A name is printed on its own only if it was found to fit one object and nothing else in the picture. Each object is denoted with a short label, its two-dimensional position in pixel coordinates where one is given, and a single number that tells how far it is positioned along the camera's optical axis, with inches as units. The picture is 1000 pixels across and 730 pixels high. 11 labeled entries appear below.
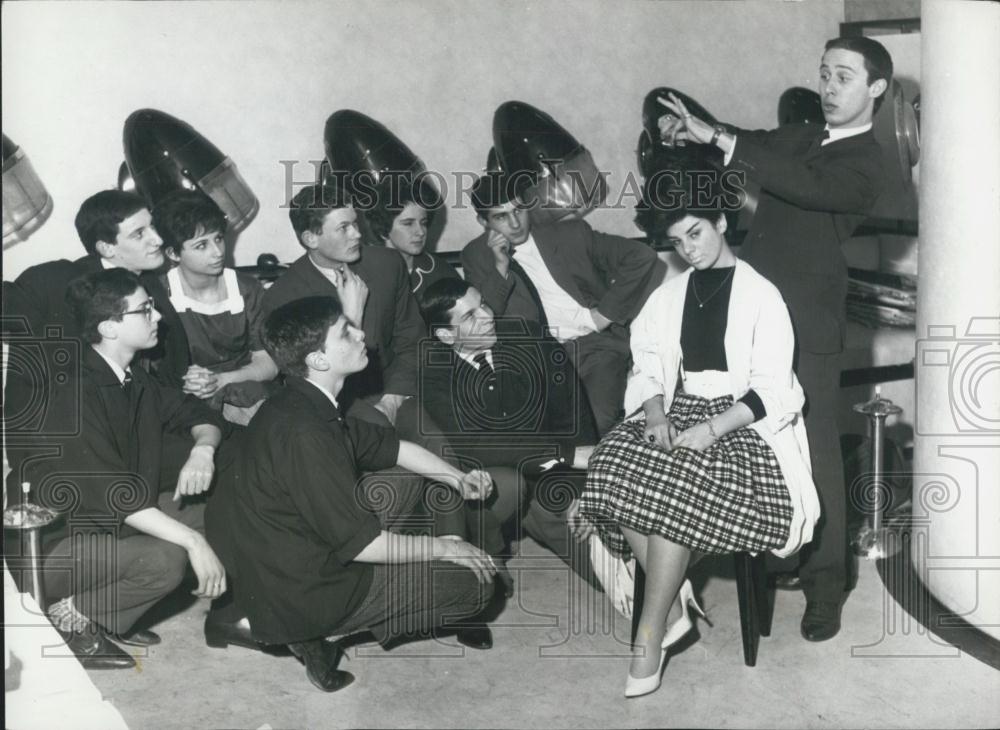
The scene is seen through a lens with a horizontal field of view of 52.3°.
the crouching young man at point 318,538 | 92.9
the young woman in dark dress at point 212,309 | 115.1
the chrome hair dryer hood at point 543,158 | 129.2
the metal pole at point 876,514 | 123.6
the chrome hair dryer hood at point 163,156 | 118.7
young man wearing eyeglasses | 100.3
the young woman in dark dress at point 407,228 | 128.5
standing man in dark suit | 106.4
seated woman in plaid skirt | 96.8
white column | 99.2
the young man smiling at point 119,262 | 109.0
